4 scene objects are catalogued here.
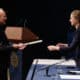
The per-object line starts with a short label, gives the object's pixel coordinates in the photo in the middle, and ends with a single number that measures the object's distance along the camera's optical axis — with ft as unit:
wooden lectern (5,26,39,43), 33.77
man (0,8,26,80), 28.69
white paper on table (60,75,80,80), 20.11
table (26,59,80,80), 20.28
